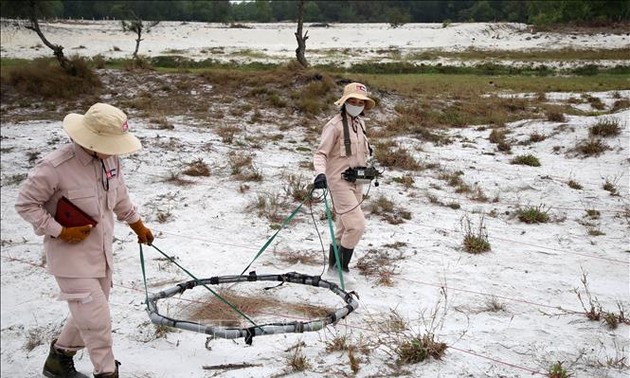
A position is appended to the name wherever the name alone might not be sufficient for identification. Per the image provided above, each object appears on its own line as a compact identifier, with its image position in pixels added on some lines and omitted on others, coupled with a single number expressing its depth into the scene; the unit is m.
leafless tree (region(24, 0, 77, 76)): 17.73
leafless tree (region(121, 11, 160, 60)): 27.47
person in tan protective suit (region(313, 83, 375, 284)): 5.29
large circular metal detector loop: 4.04
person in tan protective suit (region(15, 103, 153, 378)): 3.15
